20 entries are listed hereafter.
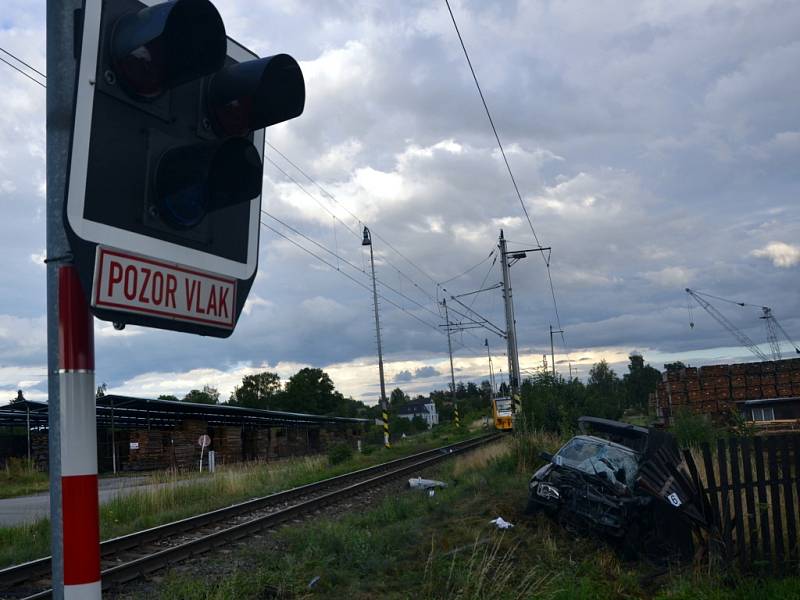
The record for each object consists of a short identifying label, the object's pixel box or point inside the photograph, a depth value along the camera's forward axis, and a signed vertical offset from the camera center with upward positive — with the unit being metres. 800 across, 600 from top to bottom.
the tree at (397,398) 169.00 -6.45
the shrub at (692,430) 17.12 -1.81
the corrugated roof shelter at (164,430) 37.72 -2.86
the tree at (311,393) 99.62 -2.35
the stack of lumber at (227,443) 46.34 -3.84
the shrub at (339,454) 31.66 -3.40
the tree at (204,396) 109.06 -2.02
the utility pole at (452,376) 58.20 -0.66
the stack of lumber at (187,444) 41.69 -3.38
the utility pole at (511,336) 32.95 +1.25
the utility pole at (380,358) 37.44 +0.67
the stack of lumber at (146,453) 41.56 -3.77
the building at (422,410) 154.75 -8.57
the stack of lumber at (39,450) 40.47 -3.37
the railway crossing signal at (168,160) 2.26 +0.75
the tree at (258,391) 104.31 -1.68
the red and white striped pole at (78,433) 2.20 -0.13
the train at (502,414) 51.77 -3.42
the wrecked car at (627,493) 8.51 -1.66
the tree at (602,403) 21.89 -1.37
